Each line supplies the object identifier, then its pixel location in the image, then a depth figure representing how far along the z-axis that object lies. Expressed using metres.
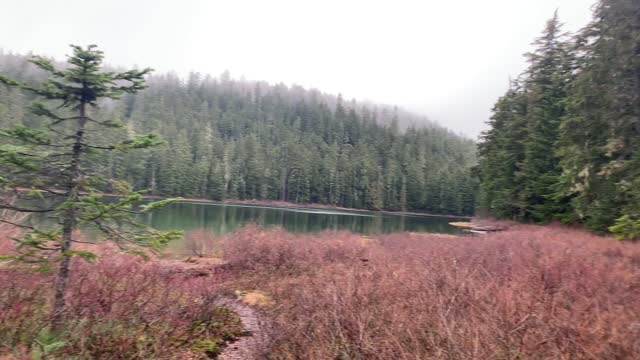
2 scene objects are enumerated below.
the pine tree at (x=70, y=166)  5.90
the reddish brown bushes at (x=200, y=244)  20.08
